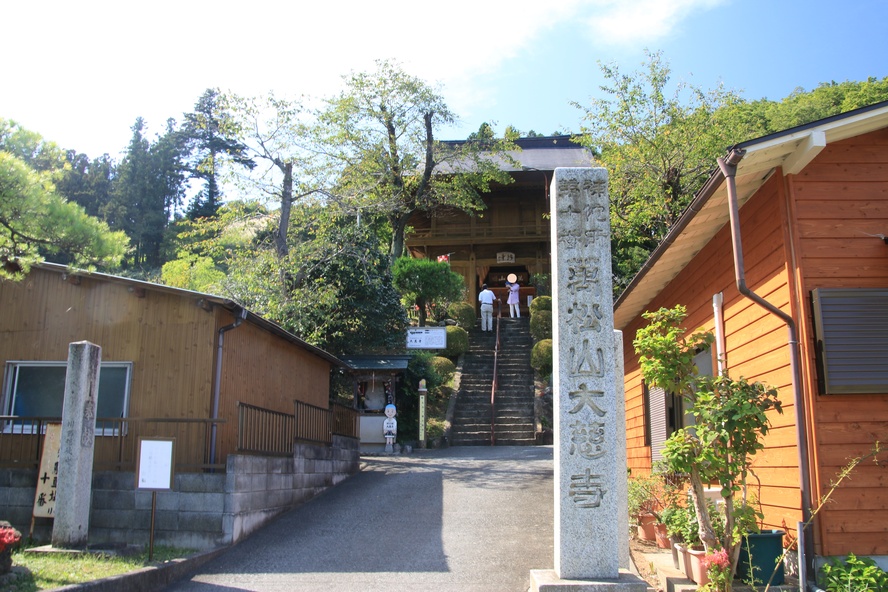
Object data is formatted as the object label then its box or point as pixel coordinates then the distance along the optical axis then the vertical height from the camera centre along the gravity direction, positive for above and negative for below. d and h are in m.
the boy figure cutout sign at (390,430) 18.27 +0.01
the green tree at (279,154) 18.41 +7.37
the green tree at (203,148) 44.00 +18.84
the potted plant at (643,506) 8.98 -0.93
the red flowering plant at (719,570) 5.81 -1.13
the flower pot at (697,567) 6.29 -1.22
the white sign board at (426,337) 21.47 +2.88
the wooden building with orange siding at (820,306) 6.15 +1.21
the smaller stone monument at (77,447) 7.93 -0.23
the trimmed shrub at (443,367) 23.27 +2.14
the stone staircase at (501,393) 19.89 +1.26
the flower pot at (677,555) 6.98 -1.23
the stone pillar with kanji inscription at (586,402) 5.84 +0.27
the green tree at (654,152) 17.27 +7.03
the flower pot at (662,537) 8.37 -1.25
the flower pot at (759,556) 6.04 -1.05
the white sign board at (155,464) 7.99 -0.41
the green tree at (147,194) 42.47 +14.65
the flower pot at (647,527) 8.94 -1.20
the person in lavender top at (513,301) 31.91 +5.94
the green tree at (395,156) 22.53 +10.13
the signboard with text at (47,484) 8.62 -0.70
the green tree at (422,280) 26.20 +5.68
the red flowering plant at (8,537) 6.11 -0.98
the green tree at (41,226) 8.05 +2.42
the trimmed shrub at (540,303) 27.86 +5.15
